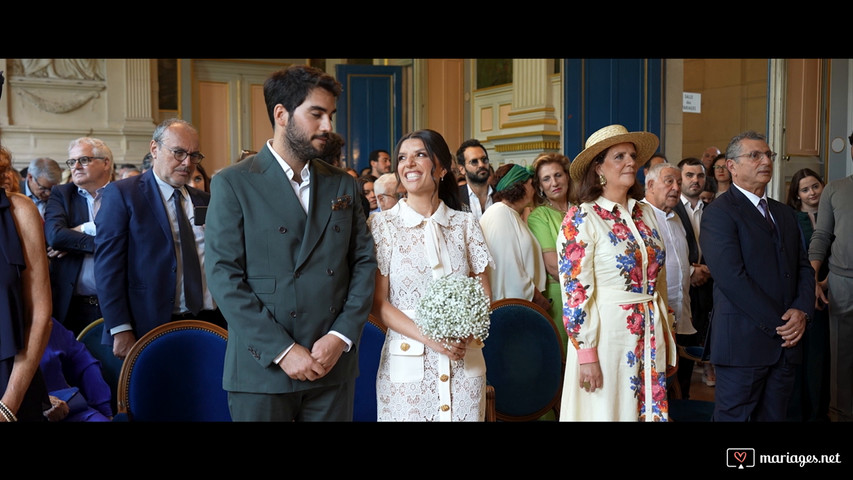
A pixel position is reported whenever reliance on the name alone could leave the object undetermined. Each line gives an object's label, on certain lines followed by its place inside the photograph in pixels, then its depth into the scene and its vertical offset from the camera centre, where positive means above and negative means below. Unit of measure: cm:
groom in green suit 205 -18
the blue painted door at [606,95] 733 +114
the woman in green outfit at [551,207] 415 +1
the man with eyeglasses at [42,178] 535 +22
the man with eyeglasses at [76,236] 378 -14
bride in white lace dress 248 -25
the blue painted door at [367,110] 1152 +157
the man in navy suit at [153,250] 288 -17
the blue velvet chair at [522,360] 284 -60
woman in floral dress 275 -41
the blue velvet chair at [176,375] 234 -54
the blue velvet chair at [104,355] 288 -58
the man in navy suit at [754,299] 312 -39
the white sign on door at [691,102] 795 +115
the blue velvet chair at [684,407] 310 -87
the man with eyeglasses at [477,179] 512 +20
